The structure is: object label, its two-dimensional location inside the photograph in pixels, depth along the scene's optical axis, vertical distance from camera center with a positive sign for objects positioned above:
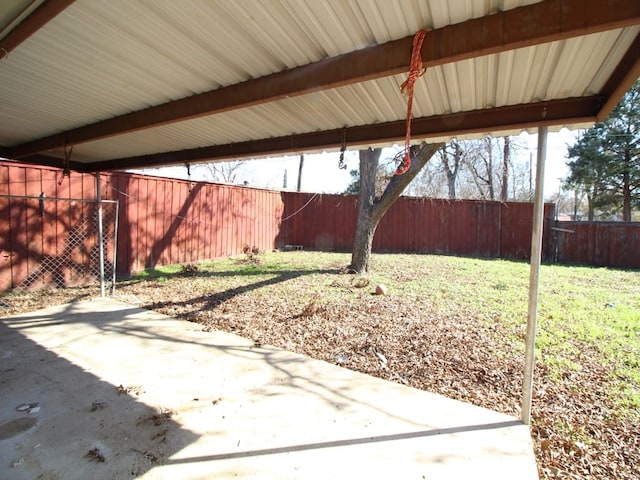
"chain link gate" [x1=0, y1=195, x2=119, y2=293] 5.18 -0.36
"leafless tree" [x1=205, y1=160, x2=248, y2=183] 22.93 +3.94
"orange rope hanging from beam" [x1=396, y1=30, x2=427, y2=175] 1.52 +0.80
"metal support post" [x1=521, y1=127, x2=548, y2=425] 2.20 -0.26
